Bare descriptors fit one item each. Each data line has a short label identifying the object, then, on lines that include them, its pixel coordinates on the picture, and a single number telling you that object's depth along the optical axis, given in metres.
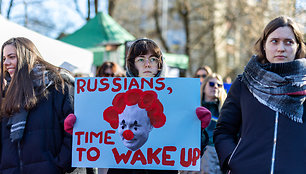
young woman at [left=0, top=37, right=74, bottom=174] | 2.35
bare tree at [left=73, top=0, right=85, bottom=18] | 14.93
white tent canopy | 4.07
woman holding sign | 2.54
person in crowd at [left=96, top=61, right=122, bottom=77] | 4.70
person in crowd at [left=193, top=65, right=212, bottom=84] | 5.22
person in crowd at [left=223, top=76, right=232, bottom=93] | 4.79
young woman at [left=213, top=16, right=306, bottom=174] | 1.98
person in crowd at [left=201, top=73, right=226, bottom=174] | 3.65
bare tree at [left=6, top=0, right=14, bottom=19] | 9.31
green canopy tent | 7.97
